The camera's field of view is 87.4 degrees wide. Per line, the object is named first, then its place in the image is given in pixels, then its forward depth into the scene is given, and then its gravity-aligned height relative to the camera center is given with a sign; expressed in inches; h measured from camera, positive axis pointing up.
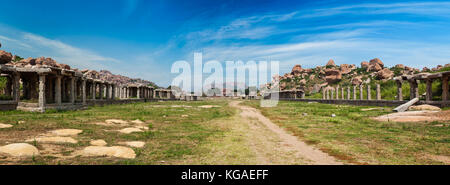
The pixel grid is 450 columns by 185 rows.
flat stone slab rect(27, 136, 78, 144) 320.6 -64.6
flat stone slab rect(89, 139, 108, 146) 324.1 -69.4
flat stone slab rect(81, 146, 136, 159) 270.5 -69.5
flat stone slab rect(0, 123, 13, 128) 411.5 -57.2
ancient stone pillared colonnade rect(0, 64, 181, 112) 798.5 +19.6
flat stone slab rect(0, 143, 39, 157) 247.9 -61.1
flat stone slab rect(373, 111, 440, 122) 601.9 -66.4
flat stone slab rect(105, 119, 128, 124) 554.0 -67.7
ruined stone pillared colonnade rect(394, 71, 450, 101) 947.3 +45.0
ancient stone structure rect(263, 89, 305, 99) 3002.0 -24.1
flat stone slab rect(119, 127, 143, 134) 439.8 -71.6
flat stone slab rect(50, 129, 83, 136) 382.9 -65.0
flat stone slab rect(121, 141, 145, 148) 329.3 -72.7
